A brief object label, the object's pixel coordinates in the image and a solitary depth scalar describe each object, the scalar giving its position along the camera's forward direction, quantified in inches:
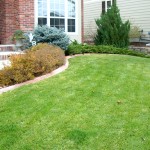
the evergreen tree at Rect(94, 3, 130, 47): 420.4
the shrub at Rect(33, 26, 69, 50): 325.1
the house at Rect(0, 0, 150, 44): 359.5
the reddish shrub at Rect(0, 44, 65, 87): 213.5
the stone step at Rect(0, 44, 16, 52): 335.4
